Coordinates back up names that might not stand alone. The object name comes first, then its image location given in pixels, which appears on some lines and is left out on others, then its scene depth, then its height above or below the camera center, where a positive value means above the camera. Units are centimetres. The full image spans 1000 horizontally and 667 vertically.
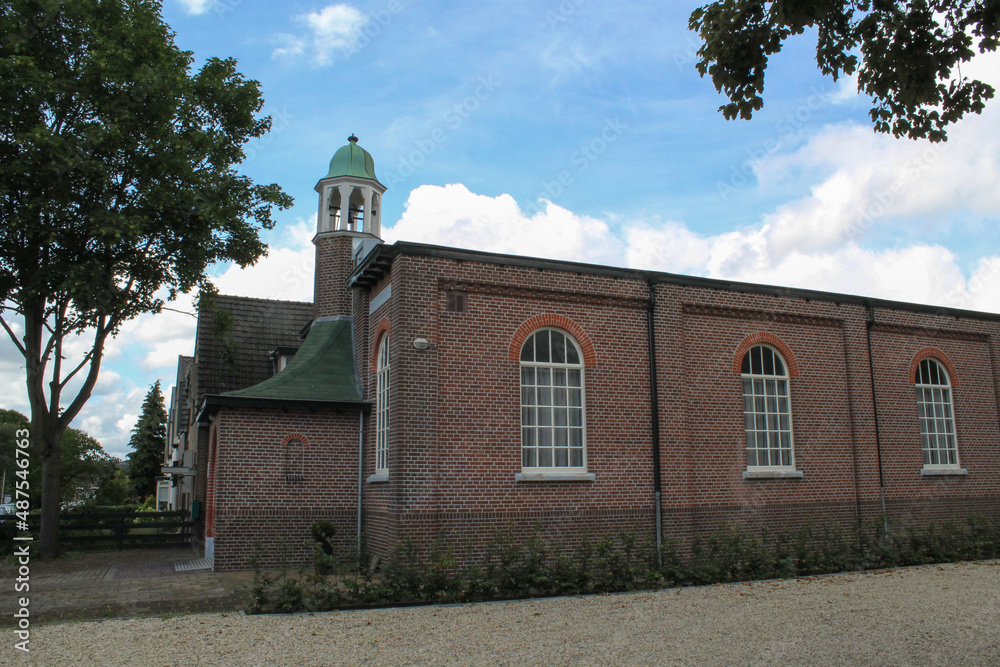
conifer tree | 4684 +117
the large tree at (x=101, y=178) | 1497 +625
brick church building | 1293 +90
